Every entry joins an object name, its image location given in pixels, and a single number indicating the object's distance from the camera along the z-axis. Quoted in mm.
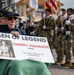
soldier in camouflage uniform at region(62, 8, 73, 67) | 8425
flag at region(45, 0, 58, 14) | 10508
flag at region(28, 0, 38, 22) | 11852
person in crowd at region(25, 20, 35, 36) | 13508
